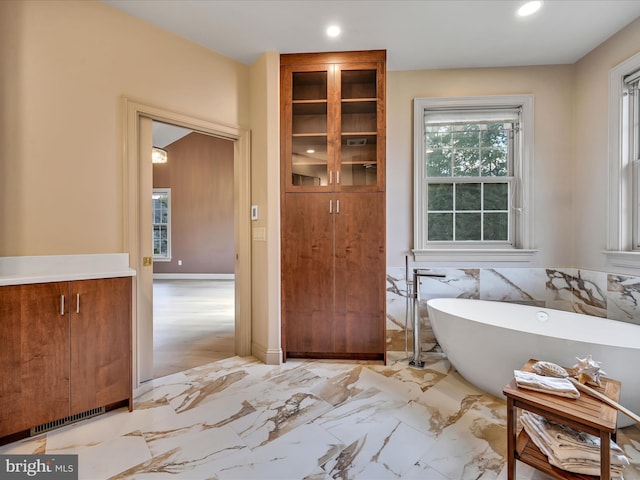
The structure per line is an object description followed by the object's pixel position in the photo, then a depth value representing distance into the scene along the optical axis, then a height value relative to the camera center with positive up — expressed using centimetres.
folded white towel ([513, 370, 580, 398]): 130 -67
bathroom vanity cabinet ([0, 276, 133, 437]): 154 -64
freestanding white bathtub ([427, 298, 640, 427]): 164 -69
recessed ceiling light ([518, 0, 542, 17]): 204 +160
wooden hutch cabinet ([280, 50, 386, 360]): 261 +27
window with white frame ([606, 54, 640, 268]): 232 +58
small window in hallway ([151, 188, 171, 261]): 746 +31
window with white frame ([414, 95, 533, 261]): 283 +58
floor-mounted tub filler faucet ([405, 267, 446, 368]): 258 -74
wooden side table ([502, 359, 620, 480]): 112 -73
